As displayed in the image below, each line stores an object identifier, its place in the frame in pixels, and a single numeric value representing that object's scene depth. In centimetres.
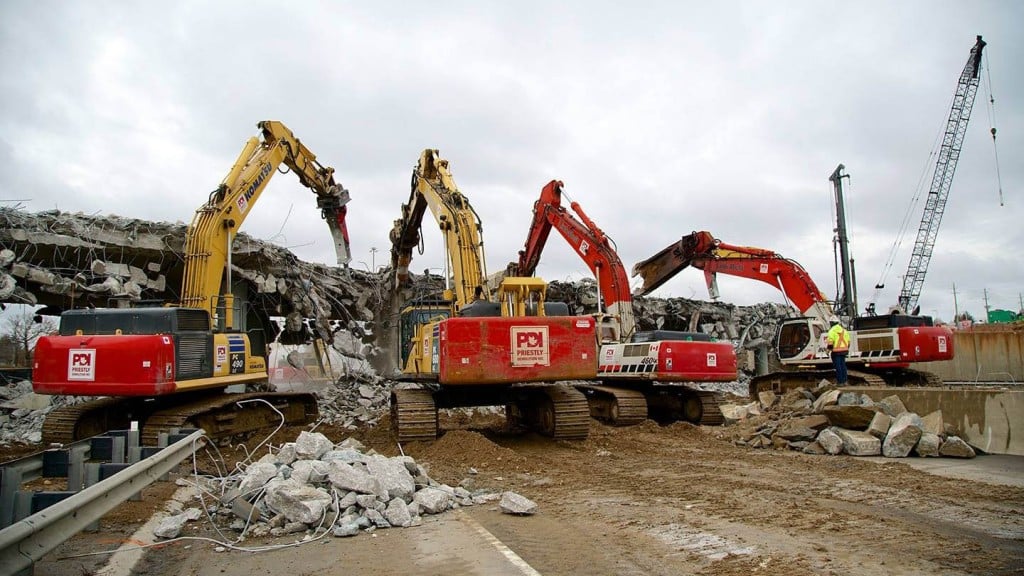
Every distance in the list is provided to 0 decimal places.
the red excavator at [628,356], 1355
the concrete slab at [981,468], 763
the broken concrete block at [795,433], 1033
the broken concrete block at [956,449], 923
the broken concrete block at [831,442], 969
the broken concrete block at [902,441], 928
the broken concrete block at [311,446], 711
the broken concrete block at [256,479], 605
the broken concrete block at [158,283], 1424
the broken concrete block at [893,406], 1031
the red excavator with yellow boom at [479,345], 955
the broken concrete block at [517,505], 609
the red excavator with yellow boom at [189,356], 920
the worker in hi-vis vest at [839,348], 1448
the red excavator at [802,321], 1723
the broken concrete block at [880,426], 963
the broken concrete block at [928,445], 933
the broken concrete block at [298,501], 561
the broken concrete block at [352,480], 605
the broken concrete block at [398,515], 581
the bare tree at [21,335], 1471
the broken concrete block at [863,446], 946
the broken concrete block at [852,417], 1006
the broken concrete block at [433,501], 620
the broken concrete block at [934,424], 955
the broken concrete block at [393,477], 629
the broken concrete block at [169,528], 538
